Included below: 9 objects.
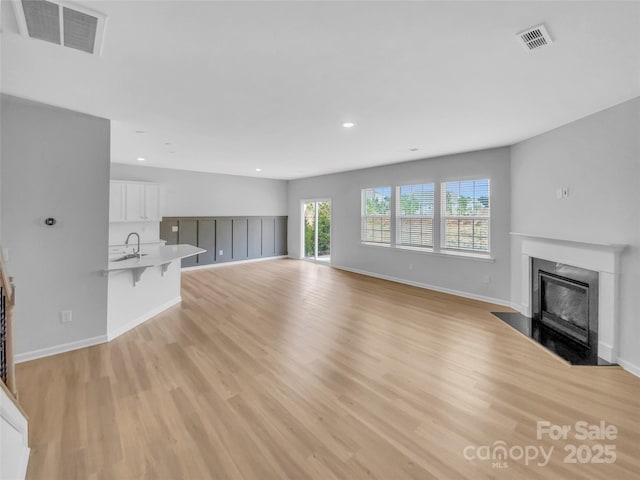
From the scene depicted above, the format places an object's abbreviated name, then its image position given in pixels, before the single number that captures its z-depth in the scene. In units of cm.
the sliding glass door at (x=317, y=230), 874
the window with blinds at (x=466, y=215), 503
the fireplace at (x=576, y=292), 288
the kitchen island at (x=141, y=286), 342
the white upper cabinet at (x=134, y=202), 572
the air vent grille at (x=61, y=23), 153
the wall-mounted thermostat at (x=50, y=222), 291
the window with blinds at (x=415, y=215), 581
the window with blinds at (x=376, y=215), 666
